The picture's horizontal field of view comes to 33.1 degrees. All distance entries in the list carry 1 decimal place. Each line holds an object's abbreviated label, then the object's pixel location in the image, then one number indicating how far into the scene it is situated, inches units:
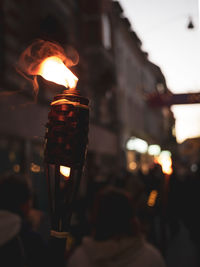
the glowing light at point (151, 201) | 211.6
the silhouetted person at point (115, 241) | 81.6
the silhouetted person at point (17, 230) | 70.4
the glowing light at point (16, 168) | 344.4
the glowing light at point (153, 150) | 1248.8
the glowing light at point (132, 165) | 892.3
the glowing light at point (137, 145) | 908.3
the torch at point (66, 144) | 38.6
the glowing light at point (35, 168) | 378.6
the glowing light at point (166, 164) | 162.2
